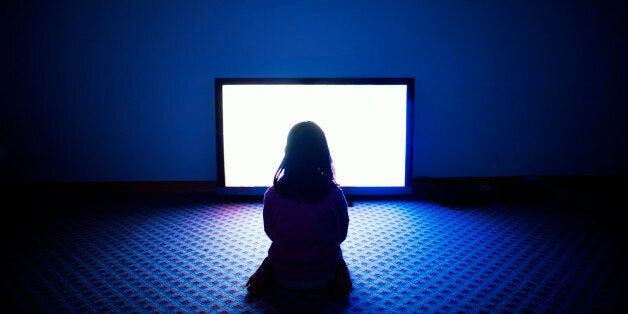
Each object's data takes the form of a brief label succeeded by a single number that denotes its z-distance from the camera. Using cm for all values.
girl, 176
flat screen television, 315
